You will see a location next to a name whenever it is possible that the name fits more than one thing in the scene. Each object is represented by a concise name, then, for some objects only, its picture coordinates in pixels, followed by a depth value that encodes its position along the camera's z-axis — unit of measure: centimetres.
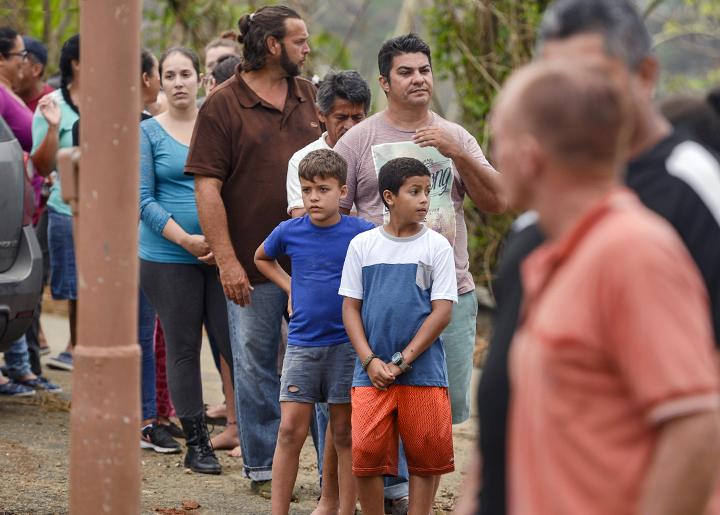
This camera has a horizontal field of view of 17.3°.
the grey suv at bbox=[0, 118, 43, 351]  1271
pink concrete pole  729
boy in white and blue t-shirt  906
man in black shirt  472
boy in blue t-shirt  963
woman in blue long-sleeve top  1169
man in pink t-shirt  1003
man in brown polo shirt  1068
